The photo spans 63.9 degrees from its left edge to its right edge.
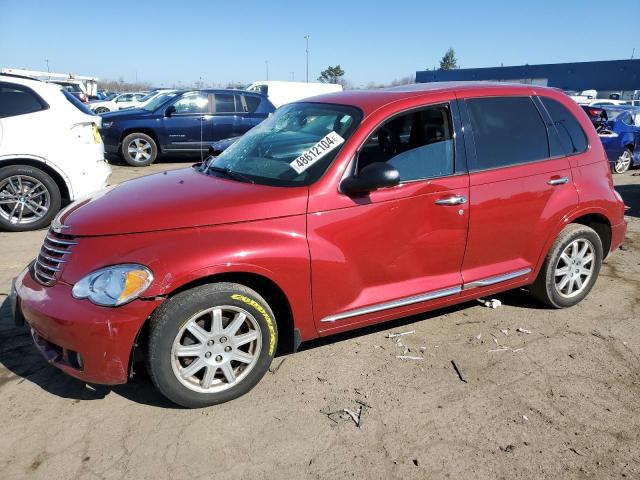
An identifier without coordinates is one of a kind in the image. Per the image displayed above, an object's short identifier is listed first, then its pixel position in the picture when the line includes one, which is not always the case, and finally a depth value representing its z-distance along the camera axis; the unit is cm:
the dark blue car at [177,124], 1186
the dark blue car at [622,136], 1165
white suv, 615
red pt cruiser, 272
